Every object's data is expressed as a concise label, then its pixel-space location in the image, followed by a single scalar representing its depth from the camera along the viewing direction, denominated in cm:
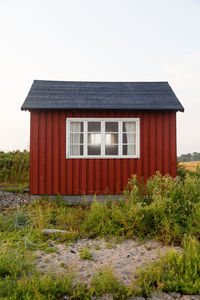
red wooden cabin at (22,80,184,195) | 779
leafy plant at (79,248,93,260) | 376
